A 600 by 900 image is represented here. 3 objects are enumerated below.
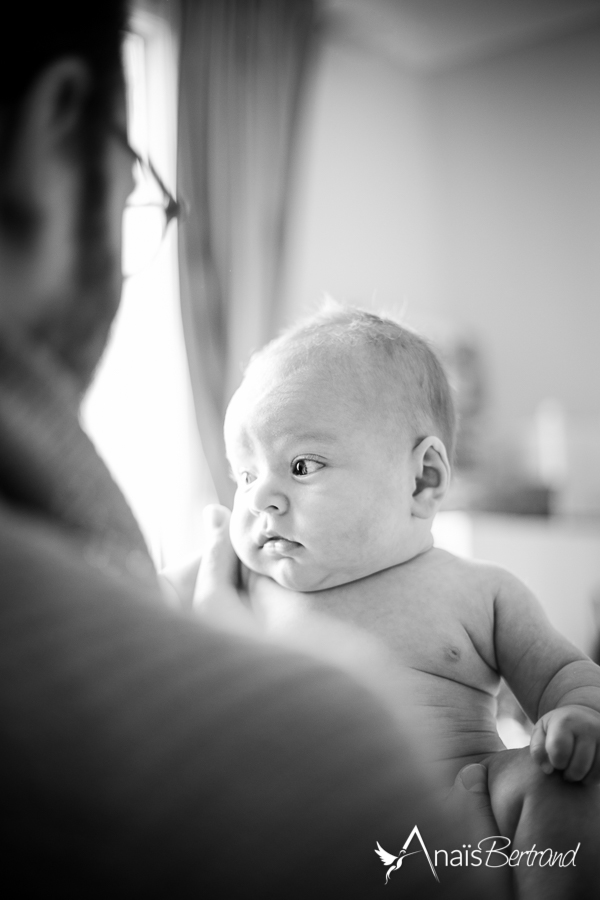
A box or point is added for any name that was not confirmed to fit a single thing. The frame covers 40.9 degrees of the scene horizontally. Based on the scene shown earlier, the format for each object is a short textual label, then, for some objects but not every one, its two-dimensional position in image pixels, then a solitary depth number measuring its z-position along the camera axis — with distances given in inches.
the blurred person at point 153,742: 11.1
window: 79.7
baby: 27.9
